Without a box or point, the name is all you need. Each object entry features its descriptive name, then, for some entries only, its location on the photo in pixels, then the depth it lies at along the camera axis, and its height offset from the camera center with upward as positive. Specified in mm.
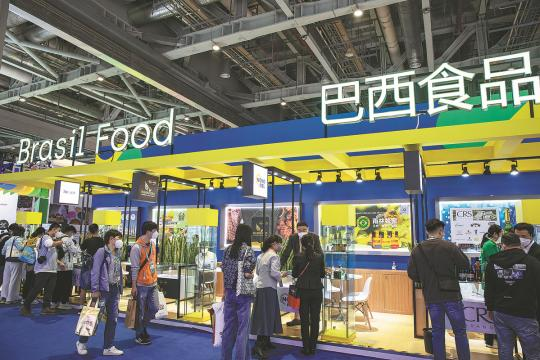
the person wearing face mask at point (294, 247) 6035 -216
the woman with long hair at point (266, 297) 4574 -774
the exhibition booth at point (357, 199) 5023 +743
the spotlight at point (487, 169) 6195 +1105
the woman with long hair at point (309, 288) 4758 -678
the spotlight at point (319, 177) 7282 +1085
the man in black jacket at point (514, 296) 3230 -514
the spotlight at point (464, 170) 6289 +1089
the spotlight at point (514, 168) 5966 +1076
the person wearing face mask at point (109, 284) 4500 -631
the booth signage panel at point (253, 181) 5457 +754
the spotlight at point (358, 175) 6867 +1071
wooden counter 7160 -1082
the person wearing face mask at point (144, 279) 4805 -608
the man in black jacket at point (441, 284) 3779 -482
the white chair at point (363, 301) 5973 -1046
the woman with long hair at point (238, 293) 3930 -622
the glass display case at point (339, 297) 5402 -892
